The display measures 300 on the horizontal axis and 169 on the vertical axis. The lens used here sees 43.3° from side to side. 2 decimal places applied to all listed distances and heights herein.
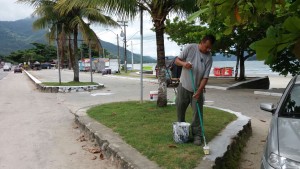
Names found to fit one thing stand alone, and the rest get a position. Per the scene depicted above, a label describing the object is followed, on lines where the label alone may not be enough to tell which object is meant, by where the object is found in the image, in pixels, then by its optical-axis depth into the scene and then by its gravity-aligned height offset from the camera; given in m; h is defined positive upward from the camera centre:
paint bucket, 5.73 -1.13
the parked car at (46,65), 86.14 -1.77
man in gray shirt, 5.65 -0.18
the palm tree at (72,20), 21.03 +2.18
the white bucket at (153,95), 11.33 -1.11
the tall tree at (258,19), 1.65 +0.22
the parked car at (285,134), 3.42 -0.77
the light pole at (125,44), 53.58 +2.01
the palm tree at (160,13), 9.49 +1.14
